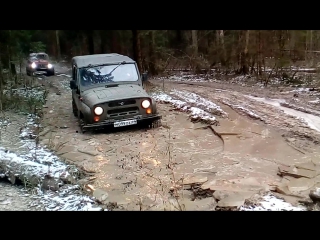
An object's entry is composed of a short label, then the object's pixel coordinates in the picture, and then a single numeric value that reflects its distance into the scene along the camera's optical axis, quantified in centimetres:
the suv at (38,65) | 2316
